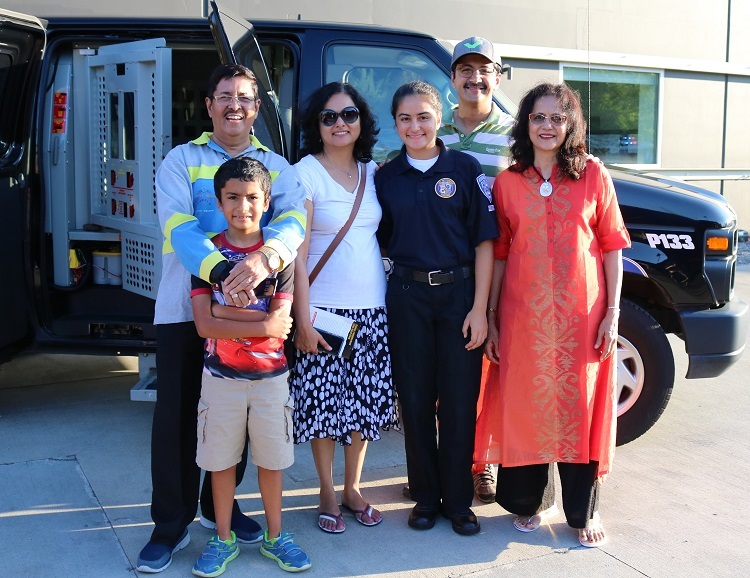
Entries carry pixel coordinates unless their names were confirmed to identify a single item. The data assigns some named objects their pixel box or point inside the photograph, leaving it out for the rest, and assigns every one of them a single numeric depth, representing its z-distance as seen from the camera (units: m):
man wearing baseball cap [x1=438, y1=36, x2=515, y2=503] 3.72
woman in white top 3.31
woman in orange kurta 3.28
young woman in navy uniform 3.30
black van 4.27
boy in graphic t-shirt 2.92
